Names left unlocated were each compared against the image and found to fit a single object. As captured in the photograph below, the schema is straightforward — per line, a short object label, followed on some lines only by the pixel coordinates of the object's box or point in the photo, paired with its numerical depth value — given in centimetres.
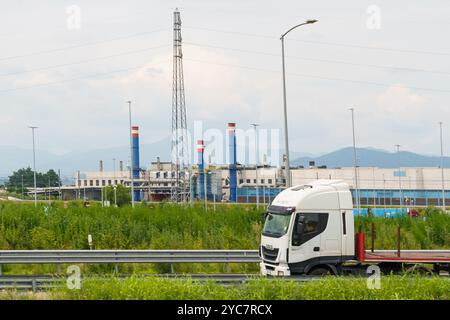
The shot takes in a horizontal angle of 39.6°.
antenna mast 7096
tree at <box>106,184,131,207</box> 9238
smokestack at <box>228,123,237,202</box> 9986
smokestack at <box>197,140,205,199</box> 10049
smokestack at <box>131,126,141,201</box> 10585
